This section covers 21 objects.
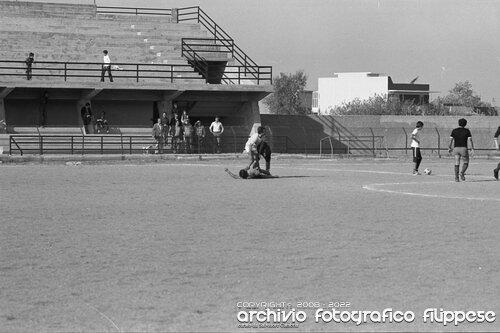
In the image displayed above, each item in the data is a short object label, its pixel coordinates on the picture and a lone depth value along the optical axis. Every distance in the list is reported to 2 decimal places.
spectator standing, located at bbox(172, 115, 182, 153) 48.09
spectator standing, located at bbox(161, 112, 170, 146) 48.12
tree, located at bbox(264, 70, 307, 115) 136.88
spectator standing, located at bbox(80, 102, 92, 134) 49.53
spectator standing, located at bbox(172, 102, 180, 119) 50.97
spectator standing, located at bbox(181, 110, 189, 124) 49.26
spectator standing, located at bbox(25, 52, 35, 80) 48.65
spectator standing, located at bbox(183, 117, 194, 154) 48.28
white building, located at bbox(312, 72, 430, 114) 129.62
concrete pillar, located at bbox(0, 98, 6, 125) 48.44
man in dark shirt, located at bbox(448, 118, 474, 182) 29.27
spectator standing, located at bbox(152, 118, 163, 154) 47.62
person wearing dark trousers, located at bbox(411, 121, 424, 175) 32.84
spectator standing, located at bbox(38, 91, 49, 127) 49.16
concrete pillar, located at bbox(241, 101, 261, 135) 53.12
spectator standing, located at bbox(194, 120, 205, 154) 48.25
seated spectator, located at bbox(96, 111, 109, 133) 49.65
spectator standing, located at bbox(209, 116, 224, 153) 47.78
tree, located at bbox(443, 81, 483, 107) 131.50
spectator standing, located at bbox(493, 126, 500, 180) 30.65
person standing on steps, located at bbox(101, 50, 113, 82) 49.84
